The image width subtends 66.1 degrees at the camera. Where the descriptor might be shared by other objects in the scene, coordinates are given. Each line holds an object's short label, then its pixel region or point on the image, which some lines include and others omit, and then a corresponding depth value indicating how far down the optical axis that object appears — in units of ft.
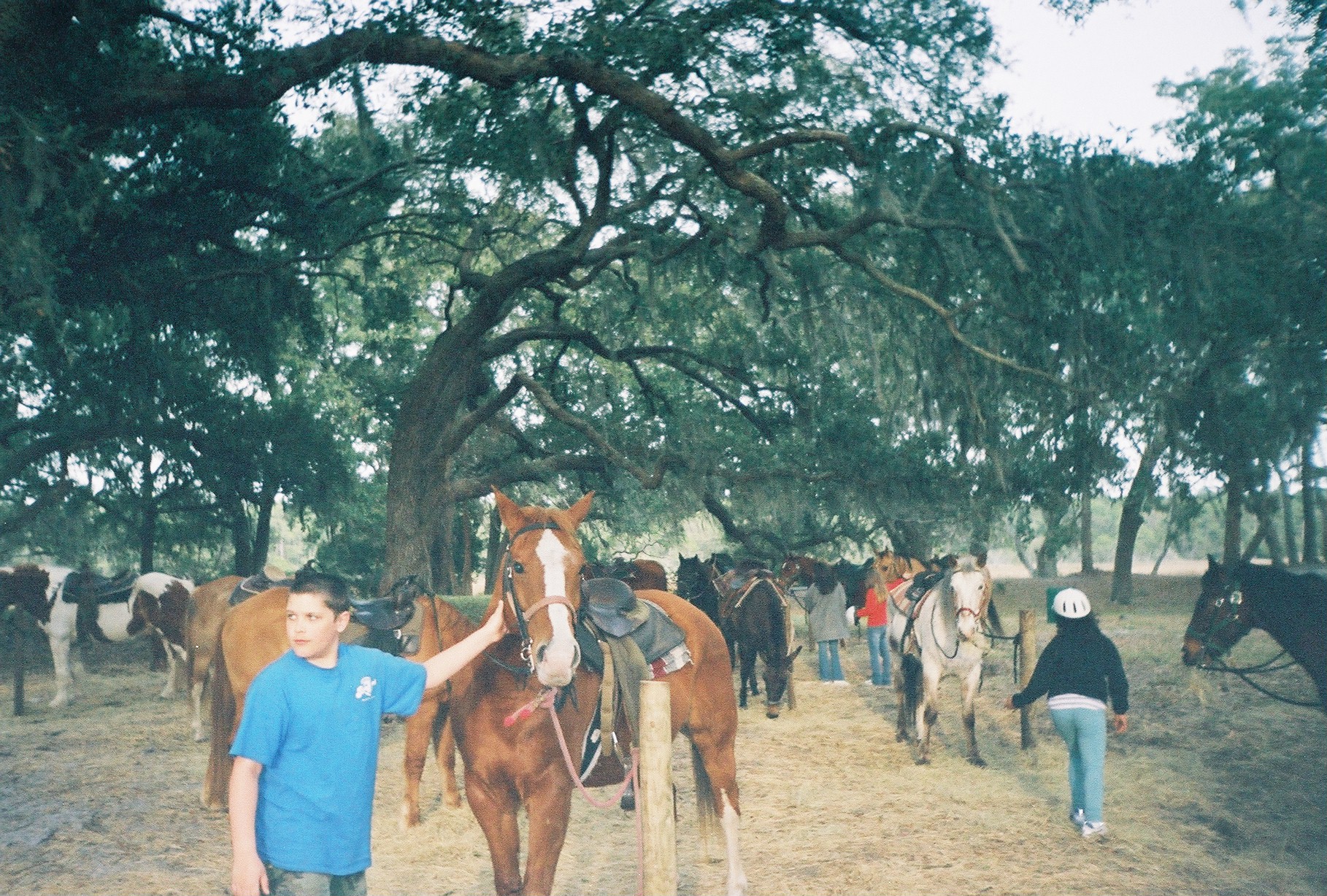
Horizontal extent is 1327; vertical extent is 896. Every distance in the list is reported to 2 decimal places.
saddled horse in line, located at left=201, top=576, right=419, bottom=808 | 24.22
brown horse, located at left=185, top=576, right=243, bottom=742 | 35.22
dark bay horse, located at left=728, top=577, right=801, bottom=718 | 42.70
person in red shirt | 50.52
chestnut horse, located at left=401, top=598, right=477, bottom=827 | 25.46
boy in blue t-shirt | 10.04
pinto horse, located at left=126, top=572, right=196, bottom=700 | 46.88
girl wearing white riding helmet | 23.54
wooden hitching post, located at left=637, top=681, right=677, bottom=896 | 12.20
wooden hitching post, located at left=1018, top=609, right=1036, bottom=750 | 35.45
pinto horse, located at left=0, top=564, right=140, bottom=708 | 46.55
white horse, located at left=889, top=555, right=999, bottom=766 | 32.07
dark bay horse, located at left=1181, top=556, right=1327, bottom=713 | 23.84
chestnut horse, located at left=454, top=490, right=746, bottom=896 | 13.85
